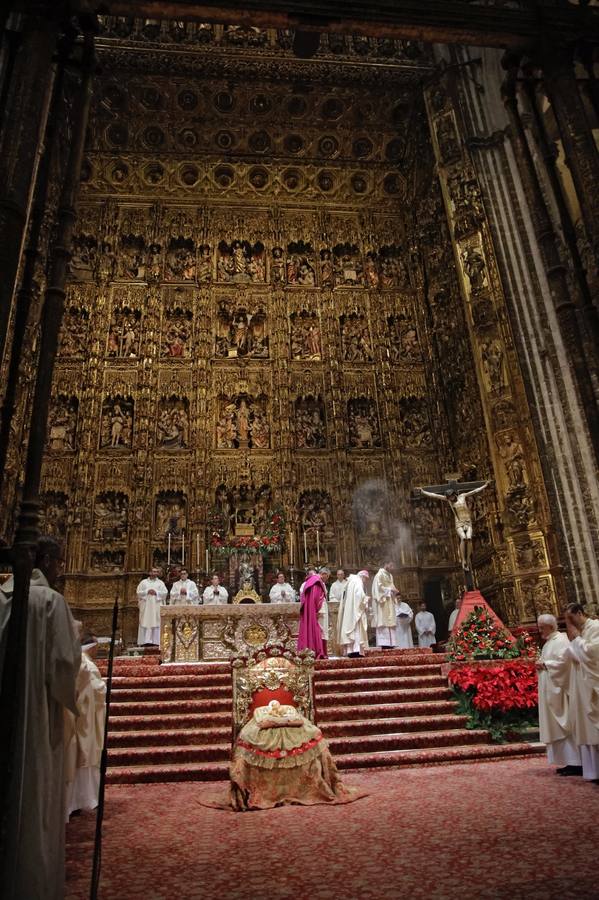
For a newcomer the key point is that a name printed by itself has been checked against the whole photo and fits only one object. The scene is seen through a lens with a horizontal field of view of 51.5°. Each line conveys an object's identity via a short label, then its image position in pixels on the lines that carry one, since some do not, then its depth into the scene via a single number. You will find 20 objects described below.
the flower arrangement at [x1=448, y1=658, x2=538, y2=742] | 7.97
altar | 11.27
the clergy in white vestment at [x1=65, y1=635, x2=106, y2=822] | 5.32
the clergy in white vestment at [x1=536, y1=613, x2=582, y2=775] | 6.16
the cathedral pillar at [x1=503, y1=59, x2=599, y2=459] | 3.57
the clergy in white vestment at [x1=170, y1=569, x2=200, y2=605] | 13.41
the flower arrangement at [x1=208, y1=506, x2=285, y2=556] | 13.66
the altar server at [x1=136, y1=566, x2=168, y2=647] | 13.40
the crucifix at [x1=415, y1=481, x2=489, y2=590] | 11.91
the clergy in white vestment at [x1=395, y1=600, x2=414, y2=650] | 14.07
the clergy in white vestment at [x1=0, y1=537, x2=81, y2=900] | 2.60
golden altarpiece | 15.21
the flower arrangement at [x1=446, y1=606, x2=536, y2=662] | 9.52
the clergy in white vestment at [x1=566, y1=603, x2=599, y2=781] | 5.81
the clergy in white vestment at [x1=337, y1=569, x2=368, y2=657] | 11.72
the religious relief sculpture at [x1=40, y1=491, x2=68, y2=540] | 15.21
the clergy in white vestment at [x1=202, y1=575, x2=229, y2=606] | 13.39
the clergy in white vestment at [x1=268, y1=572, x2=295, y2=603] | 13.70
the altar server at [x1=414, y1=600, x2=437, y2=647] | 14.75
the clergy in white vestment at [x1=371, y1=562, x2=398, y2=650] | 12.73
